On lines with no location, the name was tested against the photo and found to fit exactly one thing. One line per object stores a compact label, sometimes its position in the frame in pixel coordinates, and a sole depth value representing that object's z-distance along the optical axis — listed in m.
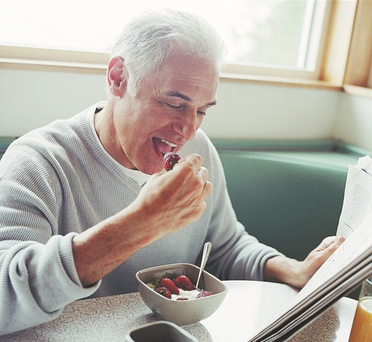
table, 0.92
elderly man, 0.90
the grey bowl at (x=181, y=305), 0.96
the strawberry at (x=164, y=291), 1.01
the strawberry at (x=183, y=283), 1.11
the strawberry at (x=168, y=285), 1.06
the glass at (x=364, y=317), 0.87
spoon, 1.12
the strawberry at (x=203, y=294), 1.03
